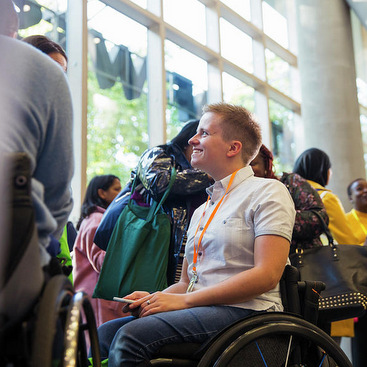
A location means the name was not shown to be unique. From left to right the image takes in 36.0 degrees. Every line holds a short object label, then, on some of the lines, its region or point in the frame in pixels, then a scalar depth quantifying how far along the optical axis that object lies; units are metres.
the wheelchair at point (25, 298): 1.10
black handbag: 2.62
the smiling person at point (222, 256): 1.81
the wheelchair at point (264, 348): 1.69
